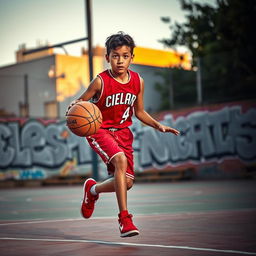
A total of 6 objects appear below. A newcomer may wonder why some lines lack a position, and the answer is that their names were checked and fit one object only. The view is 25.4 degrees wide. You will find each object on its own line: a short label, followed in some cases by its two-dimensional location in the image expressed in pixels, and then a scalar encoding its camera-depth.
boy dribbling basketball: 5.78
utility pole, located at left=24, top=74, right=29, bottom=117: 29.39
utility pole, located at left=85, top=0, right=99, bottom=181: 19.08
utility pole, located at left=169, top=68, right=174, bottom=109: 26.78
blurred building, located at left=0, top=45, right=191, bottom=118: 32.53
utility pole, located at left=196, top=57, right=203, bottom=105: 24.42
